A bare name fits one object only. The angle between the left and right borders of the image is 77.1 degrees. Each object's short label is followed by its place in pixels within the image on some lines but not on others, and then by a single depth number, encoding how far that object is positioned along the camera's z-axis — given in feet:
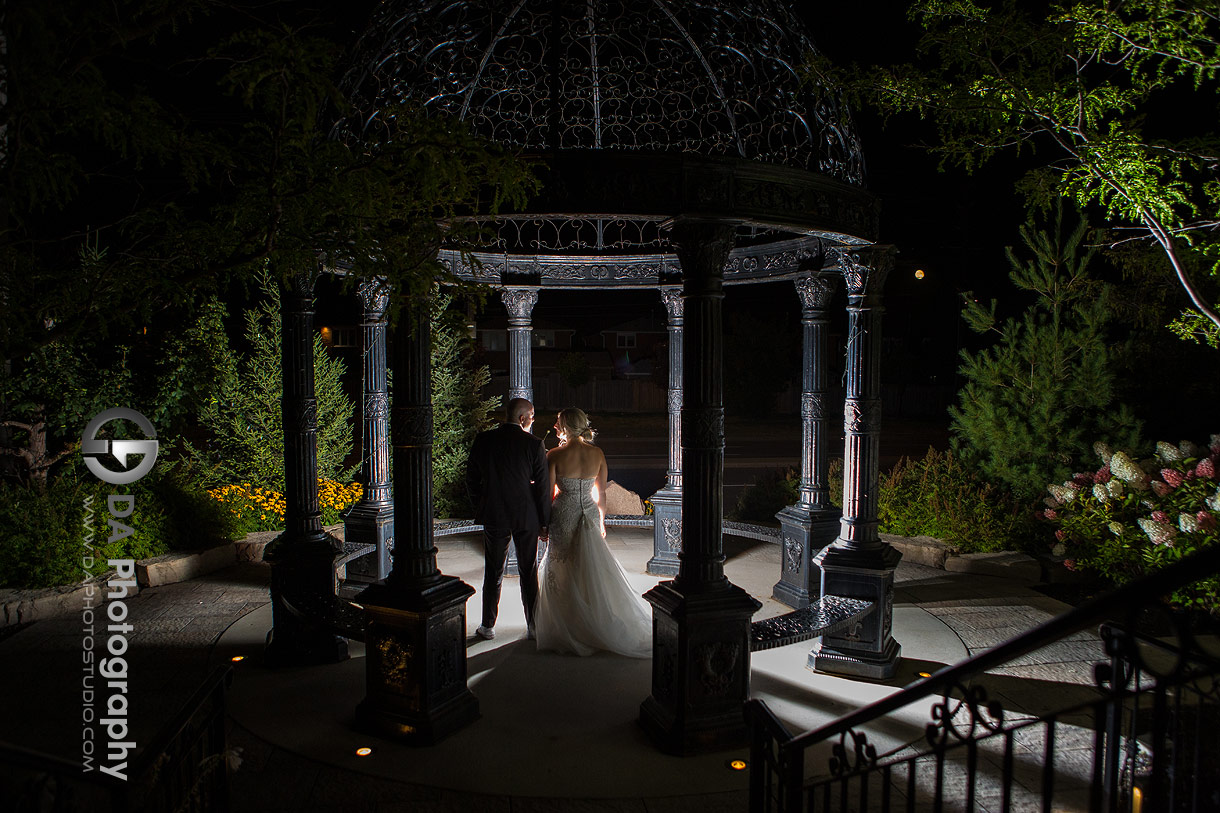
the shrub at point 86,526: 24.18
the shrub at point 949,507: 29.48
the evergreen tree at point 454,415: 39.47
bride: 20.74
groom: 21.39
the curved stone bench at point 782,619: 17.06
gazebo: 15.24
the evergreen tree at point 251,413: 34.68
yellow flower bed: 31.42
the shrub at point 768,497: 36.04
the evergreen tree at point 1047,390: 29.71
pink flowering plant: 21.22
